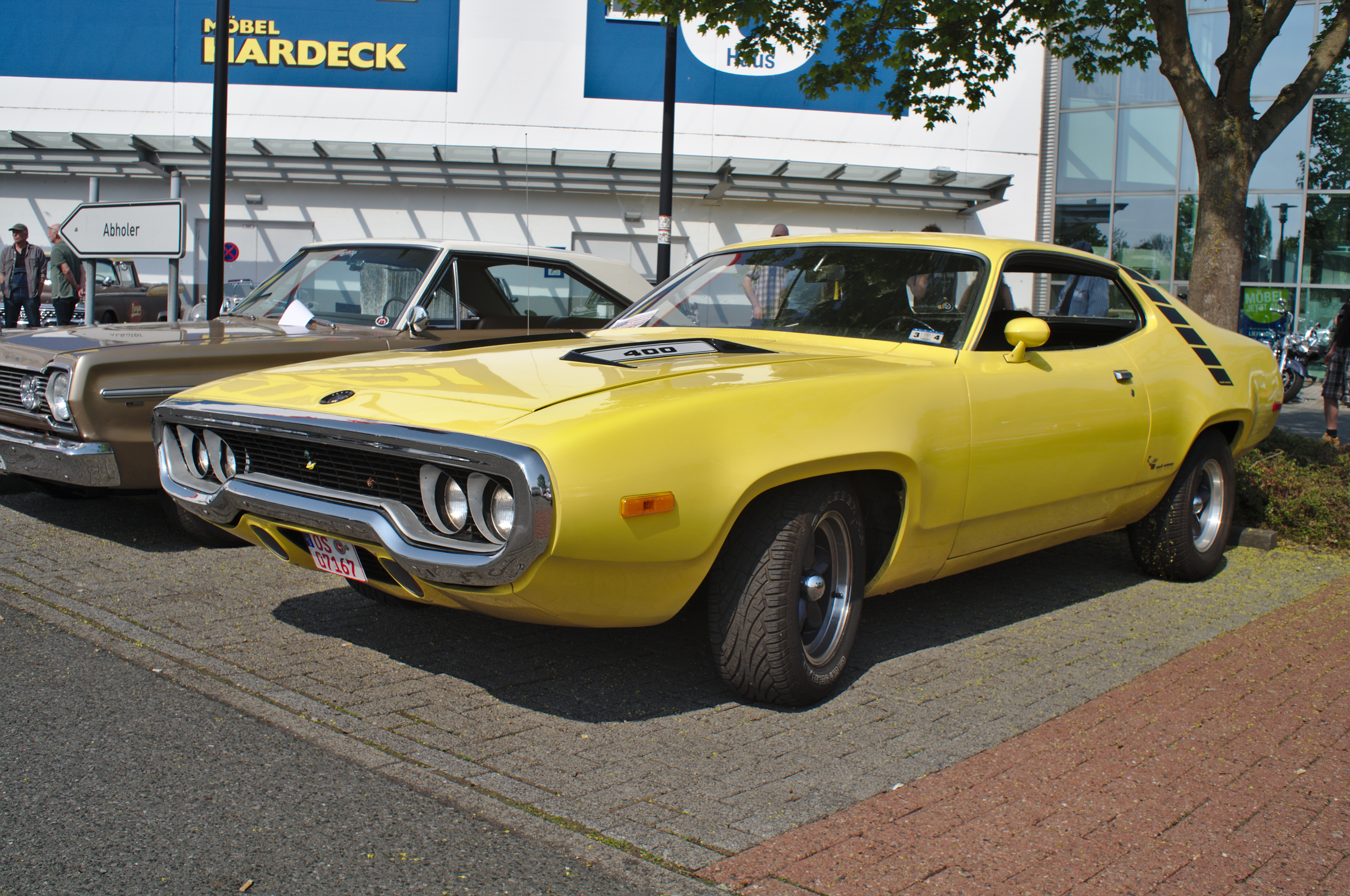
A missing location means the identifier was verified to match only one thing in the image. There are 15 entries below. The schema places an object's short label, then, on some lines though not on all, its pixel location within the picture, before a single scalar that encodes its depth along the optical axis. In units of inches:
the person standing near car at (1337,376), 410.6
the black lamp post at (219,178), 358.3
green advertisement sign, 741.3
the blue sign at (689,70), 698.8
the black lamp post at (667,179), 416.5
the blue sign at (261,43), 697.0
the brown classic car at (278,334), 191.3
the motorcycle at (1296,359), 582.9
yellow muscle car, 111.0
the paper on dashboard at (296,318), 235.1
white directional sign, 315.9
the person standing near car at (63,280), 518.0
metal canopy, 665.6
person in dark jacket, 539.5
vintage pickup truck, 673.0
